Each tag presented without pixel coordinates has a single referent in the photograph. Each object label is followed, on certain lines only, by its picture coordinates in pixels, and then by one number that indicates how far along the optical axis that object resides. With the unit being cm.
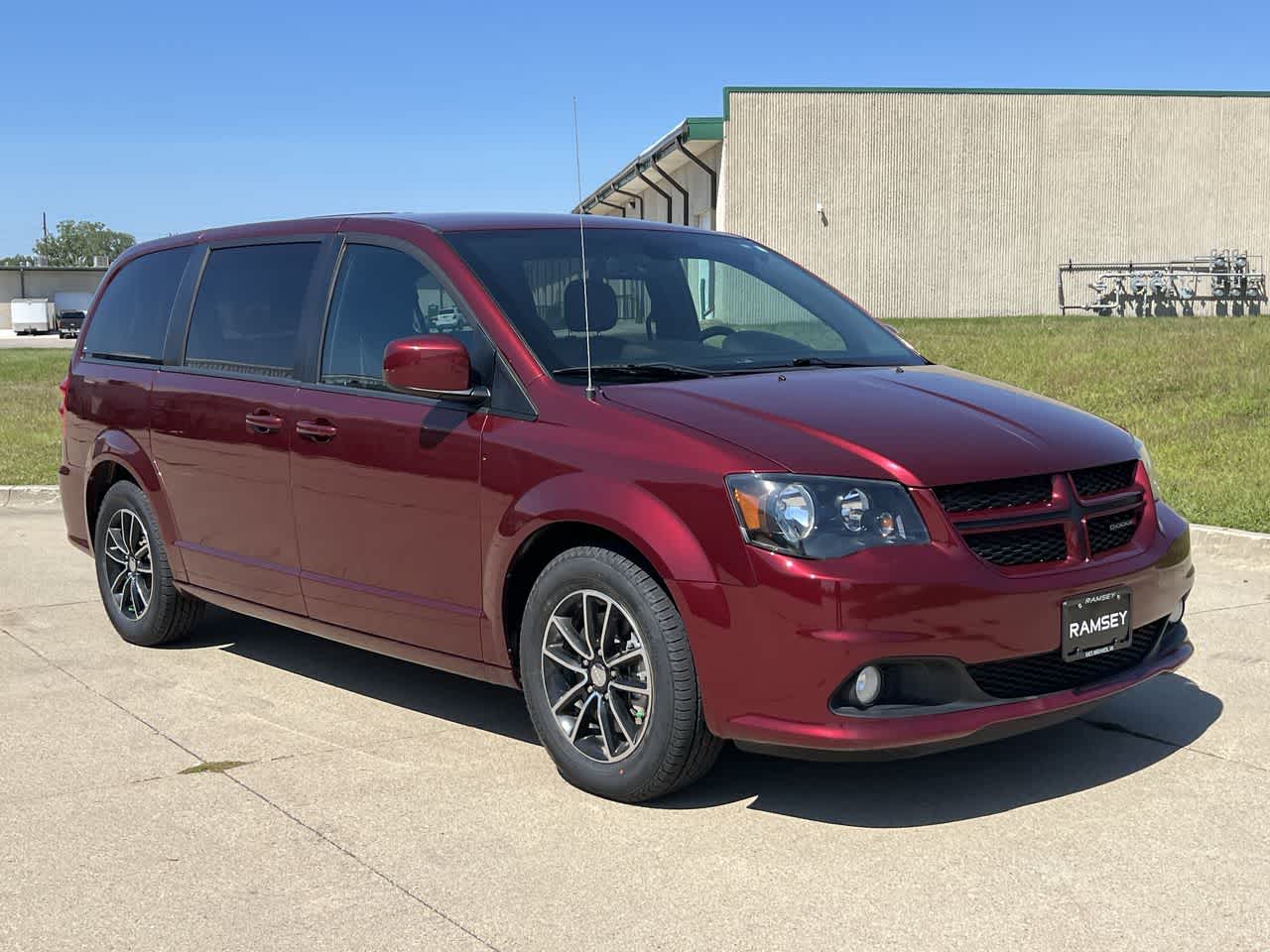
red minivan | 420
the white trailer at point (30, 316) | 8531
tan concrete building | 3566
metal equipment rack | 3631
